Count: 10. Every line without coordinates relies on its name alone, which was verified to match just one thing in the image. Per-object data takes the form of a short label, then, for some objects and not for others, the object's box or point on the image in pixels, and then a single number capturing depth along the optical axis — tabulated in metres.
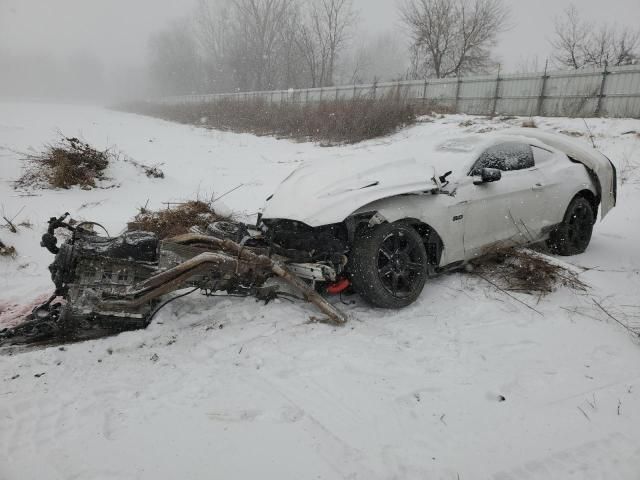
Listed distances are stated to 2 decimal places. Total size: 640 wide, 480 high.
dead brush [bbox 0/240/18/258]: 4.67
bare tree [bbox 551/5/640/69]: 22.78
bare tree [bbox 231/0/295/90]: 42.16
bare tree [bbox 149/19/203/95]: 60.47
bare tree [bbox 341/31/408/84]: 61.00
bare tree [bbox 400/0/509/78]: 28.47
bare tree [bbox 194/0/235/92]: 52.91
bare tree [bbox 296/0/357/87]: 37.28
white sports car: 3.54
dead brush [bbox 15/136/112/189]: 6.90
